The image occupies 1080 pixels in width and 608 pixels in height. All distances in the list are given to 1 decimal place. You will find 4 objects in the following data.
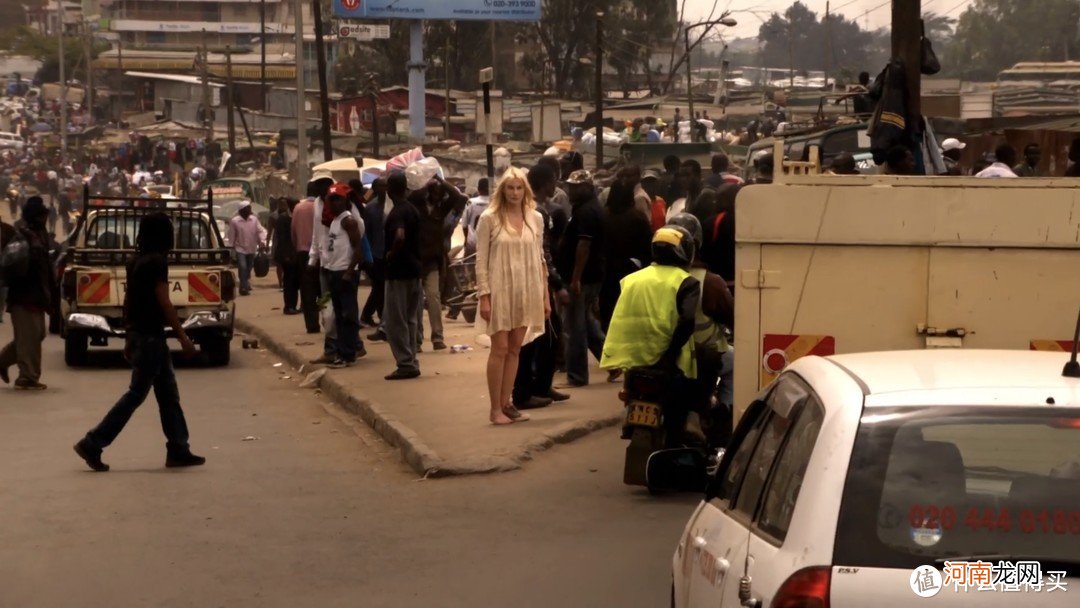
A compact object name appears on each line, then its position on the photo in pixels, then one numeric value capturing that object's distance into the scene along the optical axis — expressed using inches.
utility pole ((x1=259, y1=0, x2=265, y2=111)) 2876.2
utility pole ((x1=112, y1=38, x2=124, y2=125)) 4022.4
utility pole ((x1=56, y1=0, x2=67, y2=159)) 2756.2
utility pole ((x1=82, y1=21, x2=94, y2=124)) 3644.2
